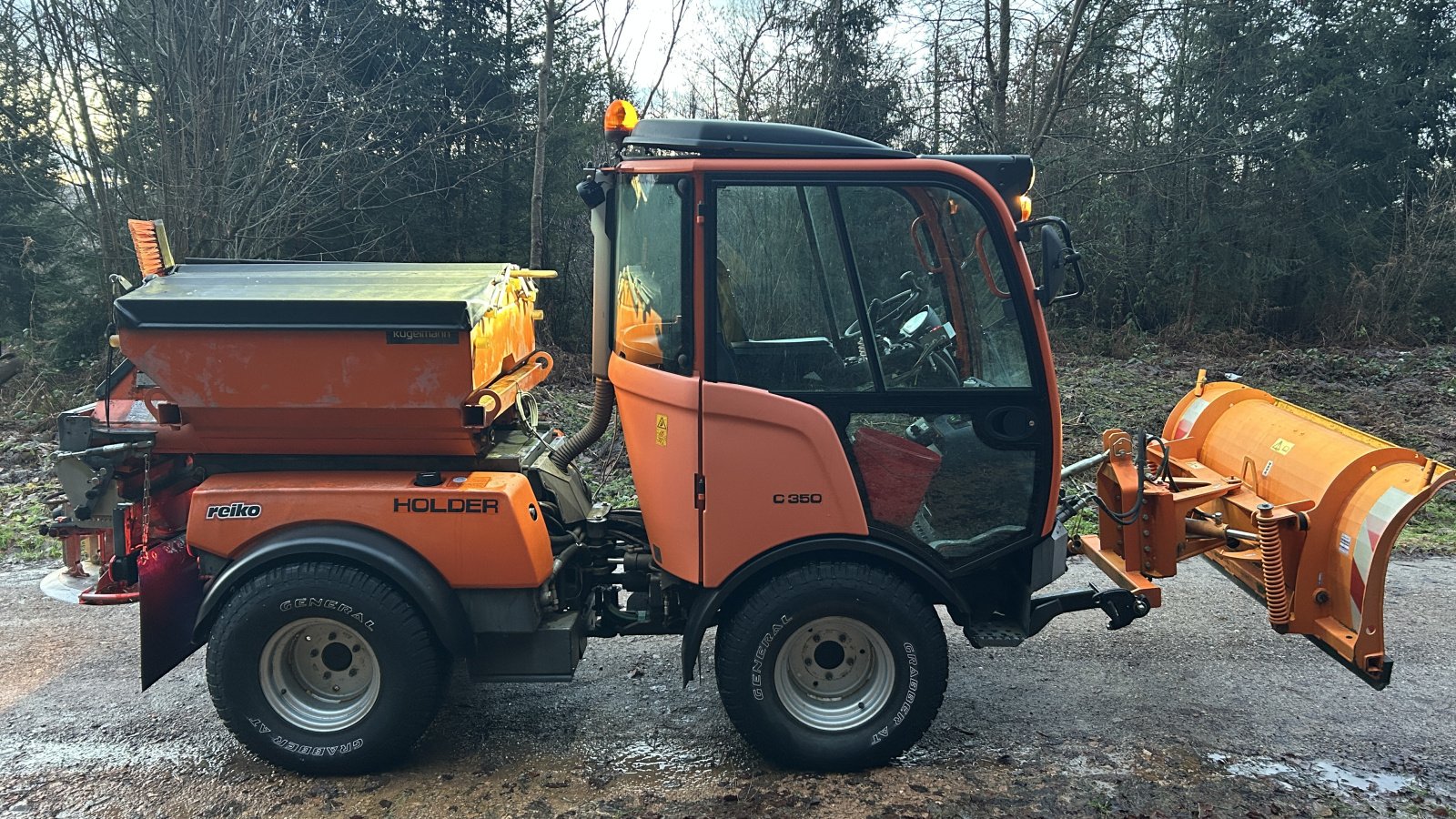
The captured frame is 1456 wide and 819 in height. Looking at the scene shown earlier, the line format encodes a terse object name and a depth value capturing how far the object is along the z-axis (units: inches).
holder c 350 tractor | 134.9
